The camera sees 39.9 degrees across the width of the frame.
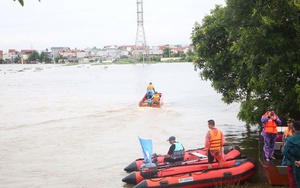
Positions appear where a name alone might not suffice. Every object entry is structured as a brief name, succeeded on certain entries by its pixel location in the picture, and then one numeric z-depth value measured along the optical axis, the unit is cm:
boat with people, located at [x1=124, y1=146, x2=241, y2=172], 1236
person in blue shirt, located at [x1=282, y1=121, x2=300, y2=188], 684
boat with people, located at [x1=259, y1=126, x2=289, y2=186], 993
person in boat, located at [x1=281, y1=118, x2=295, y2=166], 955
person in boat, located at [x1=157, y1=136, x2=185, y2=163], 1181
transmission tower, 13298
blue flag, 1112
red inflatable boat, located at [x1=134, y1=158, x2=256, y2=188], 1041
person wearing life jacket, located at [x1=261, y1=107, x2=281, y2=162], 1052
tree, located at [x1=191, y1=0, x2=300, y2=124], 1148
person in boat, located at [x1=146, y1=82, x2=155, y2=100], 2950
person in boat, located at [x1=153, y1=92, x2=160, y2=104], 2920
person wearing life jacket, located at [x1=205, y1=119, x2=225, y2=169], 1046
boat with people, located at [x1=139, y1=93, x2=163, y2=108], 2914
